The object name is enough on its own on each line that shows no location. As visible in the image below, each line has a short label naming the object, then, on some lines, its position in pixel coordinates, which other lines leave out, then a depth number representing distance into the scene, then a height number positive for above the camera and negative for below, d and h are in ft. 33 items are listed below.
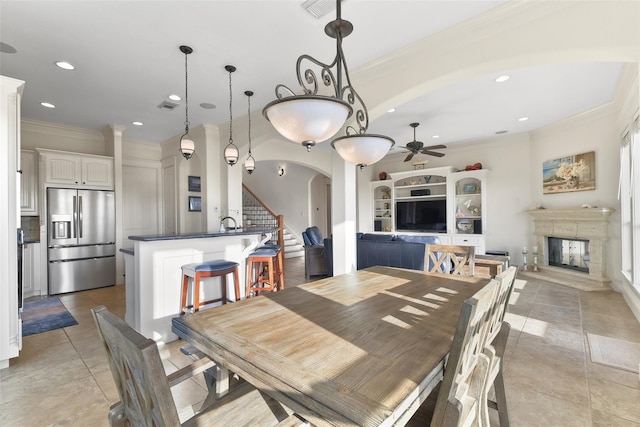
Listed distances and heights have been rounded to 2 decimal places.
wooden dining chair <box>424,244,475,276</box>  7.94 -1.26
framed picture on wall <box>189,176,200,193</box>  18.66 +2.08
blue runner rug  10.14 -3.87
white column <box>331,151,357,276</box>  10.26 -0.06
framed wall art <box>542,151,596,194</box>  15.29 +2.08
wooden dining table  2.49 -1.56
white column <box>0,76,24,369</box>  7.36 -0.14
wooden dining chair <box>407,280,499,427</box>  2.67 -1.74
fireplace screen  15.99 -2.51
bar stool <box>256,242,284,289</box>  12.62 -2.18
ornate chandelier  4.07 +1.49
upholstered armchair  17.13 -2.81
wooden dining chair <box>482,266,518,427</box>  3.78 -2.14
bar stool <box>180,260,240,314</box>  8.65 -1.87
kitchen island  8.80 -1.87
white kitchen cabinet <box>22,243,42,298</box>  13.89 -2.56
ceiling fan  16.28 +3.74
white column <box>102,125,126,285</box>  16.31 +2.17
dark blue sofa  13.58 -1.82
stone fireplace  14.57 -1.99
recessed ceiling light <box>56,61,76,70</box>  9.50 +5.06
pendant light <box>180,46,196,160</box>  10.63 +2.66
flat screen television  22.39 -0.23
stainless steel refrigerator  14.56 -1.18
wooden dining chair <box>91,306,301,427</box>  2.05 -1.56
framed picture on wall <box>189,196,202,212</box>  18.65 +0.73
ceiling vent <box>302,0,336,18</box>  6.76 +4.94
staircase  27.63 -0.36
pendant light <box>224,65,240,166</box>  12.22 +2.58
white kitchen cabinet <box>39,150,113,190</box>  14.66 +2.50
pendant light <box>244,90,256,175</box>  13.49 +2.43
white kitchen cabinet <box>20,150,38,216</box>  14.32 +1.73
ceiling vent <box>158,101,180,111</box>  12.92 +5.02
